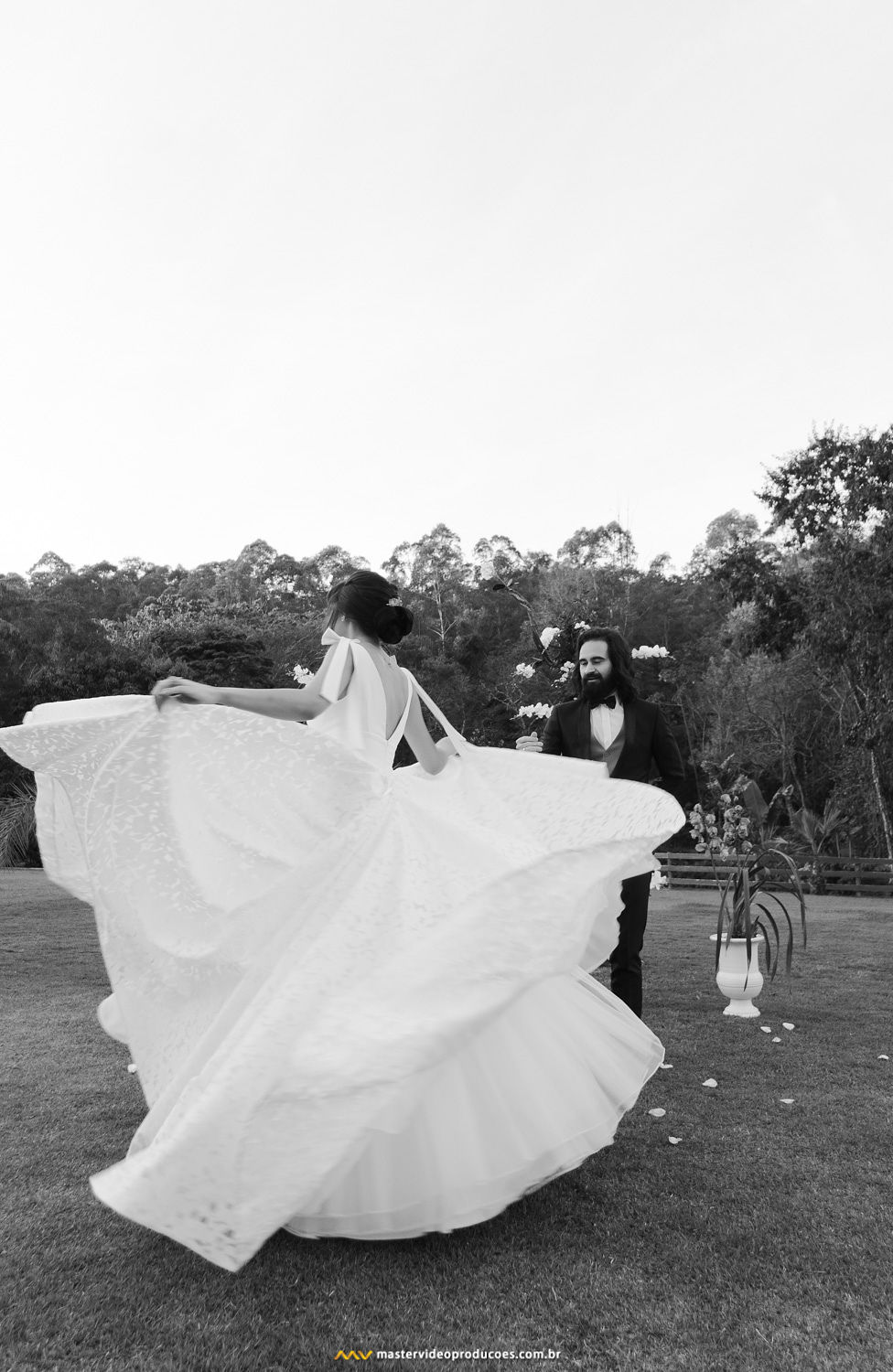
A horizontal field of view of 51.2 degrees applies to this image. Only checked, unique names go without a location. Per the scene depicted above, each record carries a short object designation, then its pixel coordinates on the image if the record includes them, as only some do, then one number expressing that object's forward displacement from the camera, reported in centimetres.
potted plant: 545
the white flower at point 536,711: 776
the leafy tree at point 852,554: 2128
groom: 478
